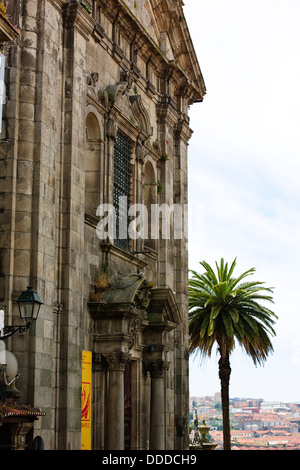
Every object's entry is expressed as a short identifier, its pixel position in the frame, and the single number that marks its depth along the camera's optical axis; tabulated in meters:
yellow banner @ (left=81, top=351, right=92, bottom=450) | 22.80
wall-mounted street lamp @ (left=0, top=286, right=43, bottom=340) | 17.28
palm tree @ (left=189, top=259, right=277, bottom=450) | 42.03
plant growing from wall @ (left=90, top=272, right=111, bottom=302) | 23.99
